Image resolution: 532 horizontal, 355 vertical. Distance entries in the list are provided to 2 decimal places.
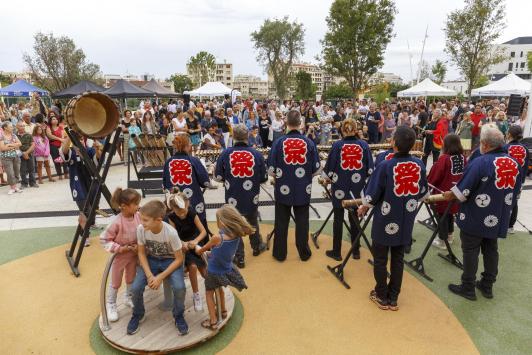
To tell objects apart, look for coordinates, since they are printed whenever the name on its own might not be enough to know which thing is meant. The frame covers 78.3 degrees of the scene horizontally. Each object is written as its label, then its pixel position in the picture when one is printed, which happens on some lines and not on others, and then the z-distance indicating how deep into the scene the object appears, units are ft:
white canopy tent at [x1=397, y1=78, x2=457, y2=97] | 61.67
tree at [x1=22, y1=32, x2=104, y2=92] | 85.76
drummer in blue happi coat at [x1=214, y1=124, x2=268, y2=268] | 14.03
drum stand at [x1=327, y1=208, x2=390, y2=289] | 12.90
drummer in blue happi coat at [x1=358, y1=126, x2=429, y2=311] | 10.68
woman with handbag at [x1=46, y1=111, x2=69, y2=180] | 28.07
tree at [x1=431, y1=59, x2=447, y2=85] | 148.97
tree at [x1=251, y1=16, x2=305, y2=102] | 127.75
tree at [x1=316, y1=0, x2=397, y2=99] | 75.97
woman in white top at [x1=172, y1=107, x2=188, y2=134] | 32.89
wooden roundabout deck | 9.41
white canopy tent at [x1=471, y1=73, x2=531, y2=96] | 55.98
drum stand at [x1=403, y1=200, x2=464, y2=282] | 14.00
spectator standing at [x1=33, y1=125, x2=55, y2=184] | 28.02
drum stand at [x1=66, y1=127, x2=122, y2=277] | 13.06
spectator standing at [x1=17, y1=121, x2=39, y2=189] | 27.02
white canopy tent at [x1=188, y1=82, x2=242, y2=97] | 59.26
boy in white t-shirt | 9.63
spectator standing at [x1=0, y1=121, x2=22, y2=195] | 25.11
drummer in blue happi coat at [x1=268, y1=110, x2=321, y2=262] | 14.11
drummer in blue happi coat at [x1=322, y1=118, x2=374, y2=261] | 14.21
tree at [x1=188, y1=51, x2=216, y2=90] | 219.82
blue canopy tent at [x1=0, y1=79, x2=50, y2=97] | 54.39
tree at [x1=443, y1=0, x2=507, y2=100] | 64.59
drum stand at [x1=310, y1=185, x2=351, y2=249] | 16.81
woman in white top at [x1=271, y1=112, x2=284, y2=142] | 36.01
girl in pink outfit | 10.23
